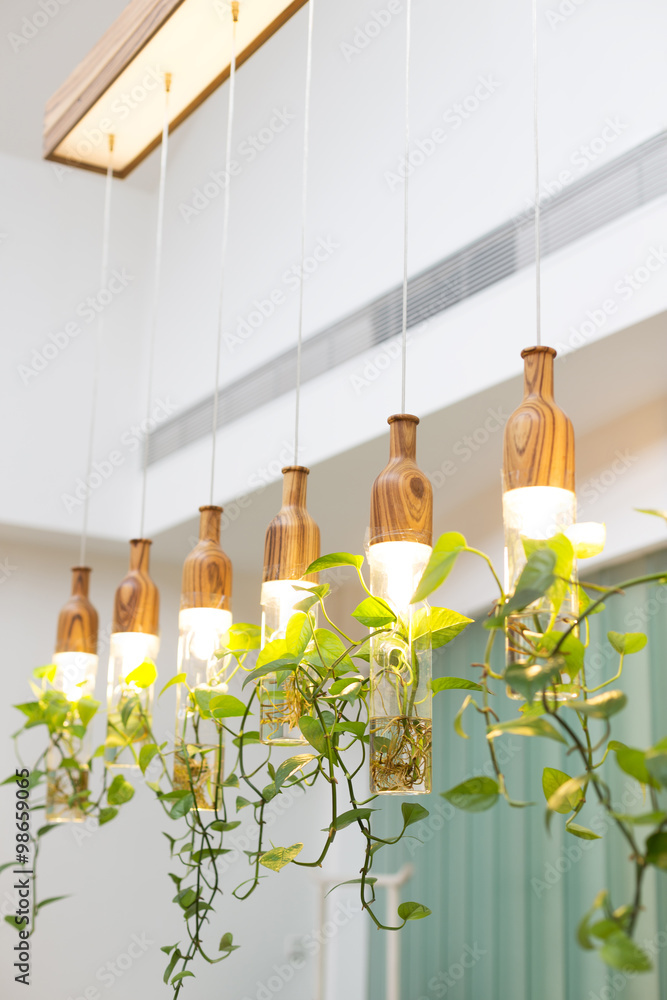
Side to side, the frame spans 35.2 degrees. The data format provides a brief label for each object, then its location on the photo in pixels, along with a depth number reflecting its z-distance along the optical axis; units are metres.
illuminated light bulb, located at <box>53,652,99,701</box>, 2.44
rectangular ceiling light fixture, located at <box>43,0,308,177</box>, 2.17
